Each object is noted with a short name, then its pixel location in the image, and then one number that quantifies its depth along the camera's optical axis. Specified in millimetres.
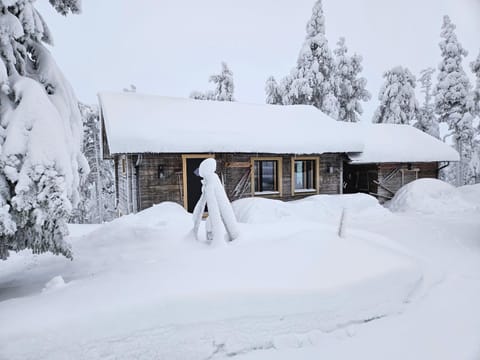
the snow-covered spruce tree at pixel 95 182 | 20484
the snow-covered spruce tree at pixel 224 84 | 24438
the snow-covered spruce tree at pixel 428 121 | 24766
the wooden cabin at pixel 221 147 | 10000
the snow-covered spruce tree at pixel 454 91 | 20797
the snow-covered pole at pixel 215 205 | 5137
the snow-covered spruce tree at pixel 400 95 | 23547
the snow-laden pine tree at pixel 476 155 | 19469
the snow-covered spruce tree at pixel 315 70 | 22297
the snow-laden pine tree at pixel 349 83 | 23797
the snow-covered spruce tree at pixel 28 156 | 3436
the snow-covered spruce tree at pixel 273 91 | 24938
